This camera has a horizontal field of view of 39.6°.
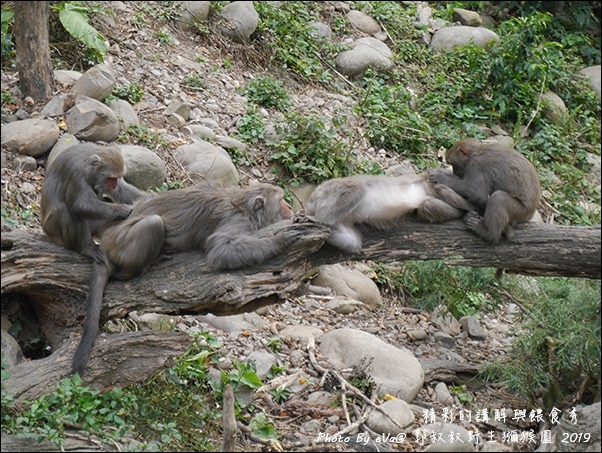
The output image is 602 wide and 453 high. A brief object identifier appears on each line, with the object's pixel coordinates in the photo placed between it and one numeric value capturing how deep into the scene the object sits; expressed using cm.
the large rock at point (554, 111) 1400
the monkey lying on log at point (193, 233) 667
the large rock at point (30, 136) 903
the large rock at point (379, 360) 797
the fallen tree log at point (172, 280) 647
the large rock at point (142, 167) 909
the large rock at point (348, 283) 1000
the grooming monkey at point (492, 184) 725
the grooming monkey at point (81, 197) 686
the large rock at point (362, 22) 1449
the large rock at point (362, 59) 1352
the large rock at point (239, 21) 1270
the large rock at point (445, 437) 641
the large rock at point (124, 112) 1005
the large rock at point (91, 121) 937
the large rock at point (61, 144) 898
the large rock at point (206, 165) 1005
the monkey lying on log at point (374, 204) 725
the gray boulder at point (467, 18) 1557
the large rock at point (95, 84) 987
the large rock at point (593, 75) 1498
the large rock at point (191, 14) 1262
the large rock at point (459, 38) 1477
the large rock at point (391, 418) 730
